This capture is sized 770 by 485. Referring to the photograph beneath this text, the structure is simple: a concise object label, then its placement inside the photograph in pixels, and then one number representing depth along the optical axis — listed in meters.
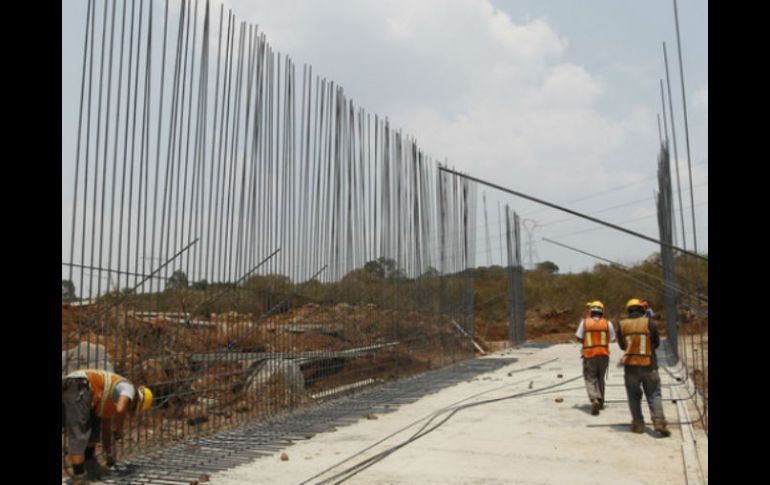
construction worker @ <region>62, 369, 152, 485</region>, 4.80
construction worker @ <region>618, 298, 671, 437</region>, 7.02
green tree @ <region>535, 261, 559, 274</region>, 42.26
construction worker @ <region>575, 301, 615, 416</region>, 8.46
